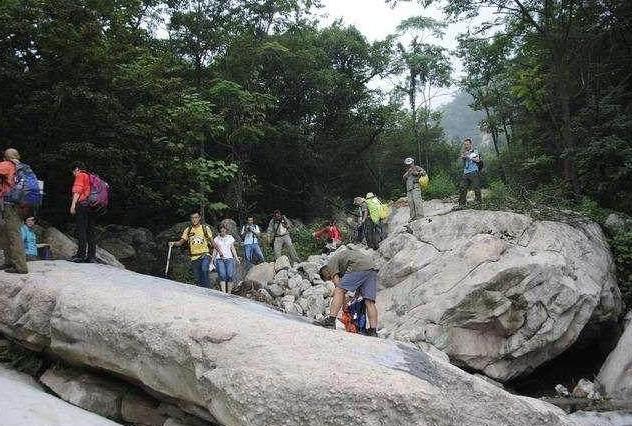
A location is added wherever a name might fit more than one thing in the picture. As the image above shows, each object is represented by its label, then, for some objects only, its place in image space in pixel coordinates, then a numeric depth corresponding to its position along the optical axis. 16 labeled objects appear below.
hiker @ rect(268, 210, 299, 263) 16.38
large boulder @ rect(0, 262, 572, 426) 4.11
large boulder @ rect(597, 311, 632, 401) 8.59
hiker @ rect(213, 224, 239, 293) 11.12
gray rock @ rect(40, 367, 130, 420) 5.79
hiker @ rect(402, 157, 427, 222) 14.85
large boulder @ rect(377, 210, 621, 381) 9.80
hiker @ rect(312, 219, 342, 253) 18.97
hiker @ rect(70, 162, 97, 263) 8.38
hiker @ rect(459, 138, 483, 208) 13.48
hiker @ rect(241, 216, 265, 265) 15.06
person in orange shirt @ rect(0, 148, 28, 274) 7.02
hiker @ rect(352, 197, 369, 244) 16.39
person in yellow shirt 10.18
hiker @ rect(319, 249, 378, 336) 7.09
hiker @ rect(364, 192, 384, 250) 16.03
